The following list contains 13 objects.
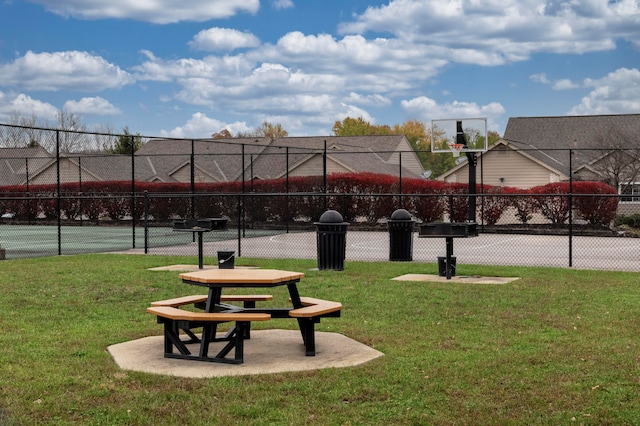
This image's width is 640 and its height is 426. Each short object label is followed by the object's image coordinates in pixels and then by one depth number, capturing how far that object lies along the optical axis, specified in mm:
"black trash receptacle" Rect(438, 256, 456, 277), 15055
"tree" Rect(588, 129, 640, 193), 38469
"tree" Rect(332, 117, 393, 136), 86438
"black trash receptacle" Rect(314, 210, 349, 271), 16109
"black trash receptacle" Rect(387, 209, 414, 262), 18234
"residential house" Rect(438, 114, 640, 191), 39344
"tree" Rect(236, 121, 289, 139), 100575
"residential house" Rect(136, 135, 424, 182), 44062
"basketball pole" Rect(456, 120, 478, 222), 27266
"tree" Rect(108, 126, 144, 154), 60531
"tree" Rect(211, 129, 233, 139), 98438
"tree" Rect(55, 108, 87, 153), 61659
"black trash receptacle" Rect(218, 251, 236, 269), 14461
